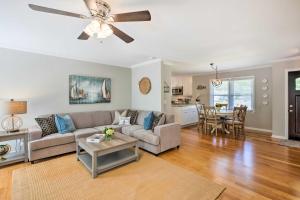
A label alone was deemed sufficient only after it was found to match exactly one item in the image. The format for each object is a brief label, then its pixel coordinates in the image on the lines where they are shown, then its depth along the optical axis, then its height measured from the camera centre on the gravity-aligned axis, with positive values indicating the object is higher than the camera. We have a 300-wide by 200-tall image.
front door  4.41 -0.12
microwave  7.93 +0.49
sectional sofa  3.09 -0.80
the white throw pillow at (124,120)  4.51 -0.60
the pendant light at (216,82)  5.53 +0.68
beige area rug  2.05 -1.26
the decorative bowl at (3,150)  2.96 -0.98
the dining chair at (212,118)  5.11 -0.61
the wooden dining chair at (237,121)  4.76 -0.64
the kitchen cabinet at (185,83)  8.05 +0.93
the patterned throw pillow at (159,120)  3.81 -0.50
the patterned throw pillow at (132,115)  4.68 -0.46
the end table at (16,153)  2.91 -0.95
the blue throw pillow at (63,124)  3.53 -0.56
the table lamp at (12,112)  2.99 -0.25
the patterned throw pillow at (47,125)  3.38 -0.56
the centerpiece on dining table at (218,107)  5.37 -0.23
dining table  4.98 -0.47
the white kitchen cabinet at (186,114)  6.26 -0.60
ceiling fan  1.56 +0.91
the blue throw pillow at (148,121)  3.91 -0.55
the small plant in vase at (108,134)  3.01 -0.66
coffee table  2.53 -1.09
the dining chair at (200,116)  5.65 -0.58
